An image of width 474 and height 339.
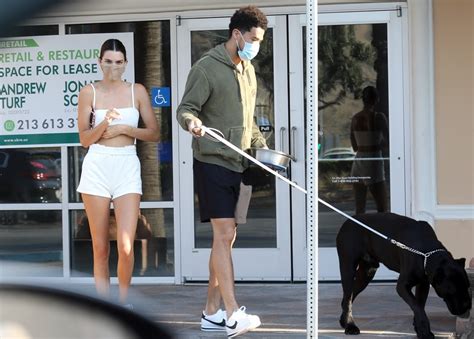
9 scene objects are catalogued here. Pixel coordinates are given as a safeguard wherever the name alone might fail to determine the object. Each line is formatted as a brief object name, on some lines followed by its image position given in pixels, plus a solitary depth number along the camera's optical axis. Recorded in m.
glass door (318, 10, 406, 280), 15.89
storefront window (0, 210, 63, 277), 16.98
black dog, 11.20
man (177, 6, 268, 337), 11.55
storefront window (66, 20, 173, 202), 16.50
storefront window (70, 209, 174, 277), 16.69
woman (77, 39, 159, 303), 12.07
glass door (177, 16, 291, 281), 16.11
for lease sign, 16.67
